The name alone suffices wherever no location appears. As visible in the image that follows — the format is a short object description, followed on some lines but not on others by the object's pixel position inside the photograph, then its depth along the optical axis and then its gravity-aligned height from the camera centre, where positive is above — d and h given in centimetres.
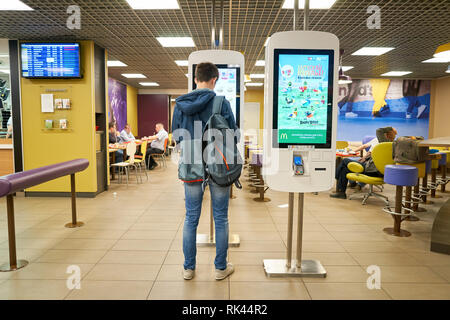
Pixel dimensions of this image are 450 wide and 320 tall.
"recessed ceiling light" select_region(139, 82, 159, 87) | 1300 +186
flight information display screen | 581 +124
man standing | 251 -30
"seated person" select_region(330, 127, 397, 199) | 585 -69
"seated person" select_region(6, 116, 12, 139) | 668 -8
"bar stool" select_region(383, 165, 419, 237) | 393 -60
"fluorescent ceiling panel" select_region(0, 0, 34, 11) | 432 +167
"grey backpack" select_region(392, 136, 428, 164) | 447 -28
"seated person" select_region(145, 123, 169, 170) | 958 -42
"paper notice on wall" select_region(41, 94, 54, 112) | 597 +52
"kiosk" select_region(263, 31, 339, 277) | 259 +16
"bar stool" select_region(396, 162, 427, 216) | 460 -96
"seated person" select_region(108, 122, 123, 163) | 876 -21
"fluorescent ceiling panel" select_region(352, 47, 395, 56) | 691 +174
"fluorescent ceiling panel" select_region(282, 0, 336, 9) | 435 +171
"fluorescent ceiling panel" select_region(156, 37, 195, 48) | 625 +174
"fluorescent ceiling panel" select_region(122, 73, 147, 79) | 1075 +183
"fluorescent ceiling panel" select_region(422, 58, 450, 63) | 789 +174
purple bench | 280 -50
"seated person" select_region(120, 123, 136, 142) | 971 -16
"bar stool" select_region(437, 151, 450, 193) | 648 -73
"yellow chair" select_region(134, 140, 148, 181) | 807 -51
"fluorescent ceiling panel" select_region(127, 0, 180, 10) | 441 +173
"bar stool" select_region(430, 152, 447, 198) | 621 -88
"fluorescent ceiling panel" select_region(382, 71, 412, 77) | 1001 +180
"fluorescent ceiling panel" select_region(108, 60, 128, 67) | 848 +178
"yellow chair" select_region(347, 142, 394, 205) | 508 -61
